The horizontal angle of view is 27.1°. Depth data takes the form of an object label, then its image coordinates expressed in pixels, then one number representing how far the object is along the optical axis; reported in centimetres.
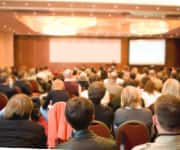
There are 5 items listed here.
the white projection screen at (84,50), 2308
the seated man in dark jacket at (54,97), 684
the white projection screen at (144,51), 2334
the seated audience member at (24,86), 806
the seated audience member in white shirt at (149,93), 670
